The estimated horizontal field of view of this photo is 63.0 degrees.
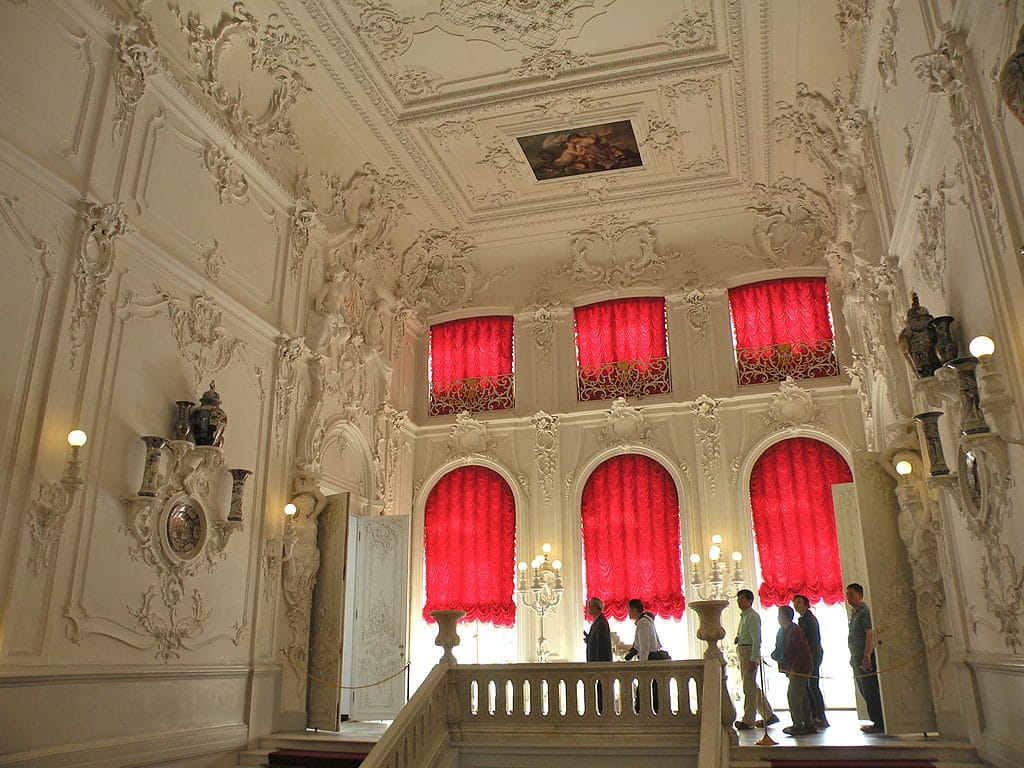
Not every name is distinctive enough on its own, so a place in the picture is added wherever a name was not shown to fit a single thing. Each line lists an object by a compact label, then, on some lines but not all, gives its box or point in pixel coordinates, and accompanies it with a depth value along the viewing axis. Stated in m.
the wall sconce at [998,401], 5.06
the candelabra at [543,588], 12.27
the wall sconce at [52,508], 6.42
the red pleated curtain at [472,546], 12.84
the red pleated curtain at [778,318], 13.04
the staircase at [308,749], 8.20
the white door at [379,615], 10.55
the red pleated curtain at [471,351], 14.29
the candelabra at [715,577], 11.75
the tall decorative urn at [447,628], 7.68
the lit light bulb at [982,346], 4.90
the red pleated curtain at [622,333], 13.69
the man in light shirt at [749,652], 8.55
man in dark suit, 9.35
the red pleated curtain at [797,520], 11.69
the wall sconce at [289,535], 9.71
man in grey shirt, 8.44
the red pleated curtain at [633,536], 12.27
